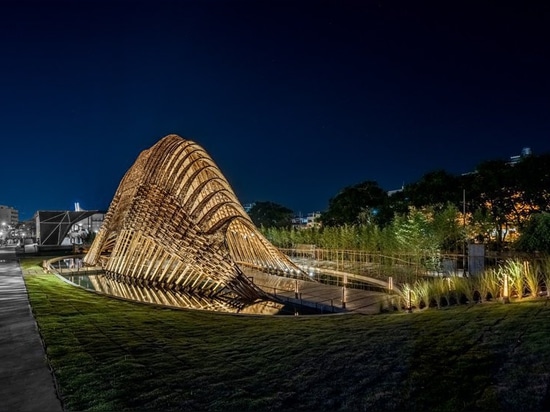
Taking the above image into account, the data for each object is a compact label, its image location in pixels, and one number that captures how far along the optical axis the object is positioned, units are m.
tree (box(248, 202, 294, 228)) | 82.38
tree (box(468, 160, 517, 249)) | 38.38
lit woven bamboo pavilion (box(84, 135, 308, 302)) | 14.80
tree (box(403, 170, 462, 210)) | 42.38
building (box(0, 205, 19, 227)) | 151.48
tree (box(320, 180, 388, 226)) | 54.19
